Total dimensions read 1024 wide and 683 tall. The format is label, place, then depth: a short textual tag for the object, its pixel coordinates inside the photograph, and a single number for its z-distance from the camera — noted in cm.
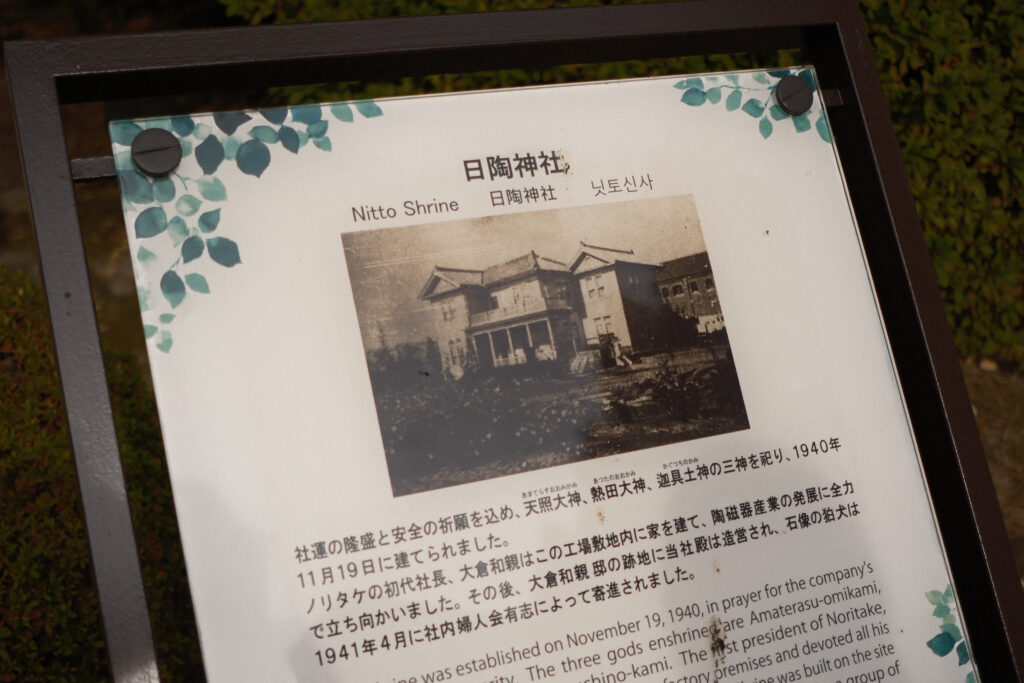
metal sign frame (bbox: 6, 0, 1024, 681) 55
